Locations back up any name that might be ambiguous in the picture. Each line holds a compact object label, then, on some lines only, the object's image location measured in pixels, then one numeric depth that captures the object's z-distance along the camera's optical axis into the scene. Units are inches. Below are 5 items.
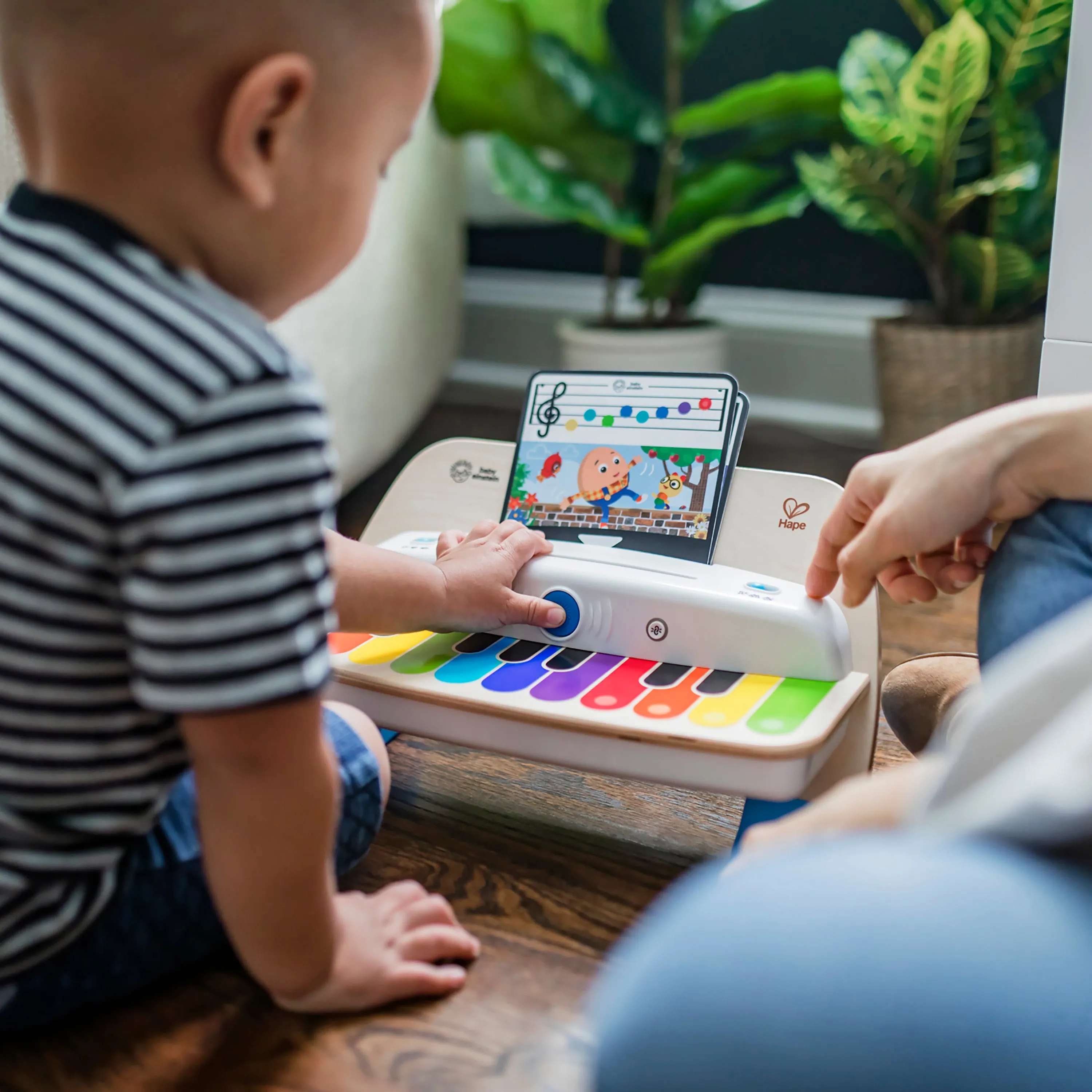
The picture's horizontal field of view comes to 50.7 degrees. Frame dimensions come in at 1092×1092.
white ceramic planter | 59.4
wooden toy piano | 21.2
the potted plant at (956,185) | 49.0
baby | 14.2
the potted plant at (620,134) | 54.4
